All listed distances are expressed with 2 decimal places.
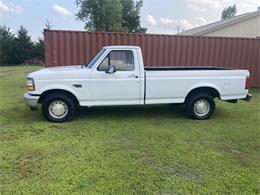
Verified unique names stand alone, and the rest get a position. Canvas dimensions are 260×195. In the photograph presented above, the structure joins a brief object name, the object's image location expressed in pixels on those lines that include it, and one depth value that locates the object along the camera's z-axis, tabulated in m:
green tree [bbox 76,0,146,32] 40.84
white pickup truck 5.70
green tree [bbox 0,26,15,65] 34.12
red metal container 10.25
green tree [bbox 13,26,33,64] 35.00
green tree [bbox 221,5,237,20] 65.16
